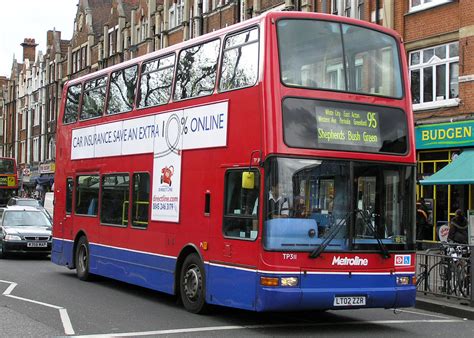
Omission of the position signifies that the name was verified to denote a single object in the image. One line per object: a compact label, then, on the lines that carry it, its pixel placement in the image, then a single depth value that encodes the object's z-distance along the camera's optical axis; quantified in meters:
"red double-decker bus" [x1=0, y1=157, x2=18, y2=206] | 50.94
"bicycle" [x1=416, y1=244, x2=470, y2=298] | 12.09
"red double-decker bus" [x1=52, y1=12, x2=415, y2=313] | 9.05
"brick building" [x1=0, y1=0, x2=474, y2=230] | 21.05
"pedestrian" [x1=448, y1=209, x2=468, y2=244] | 15.83
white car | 19.80
